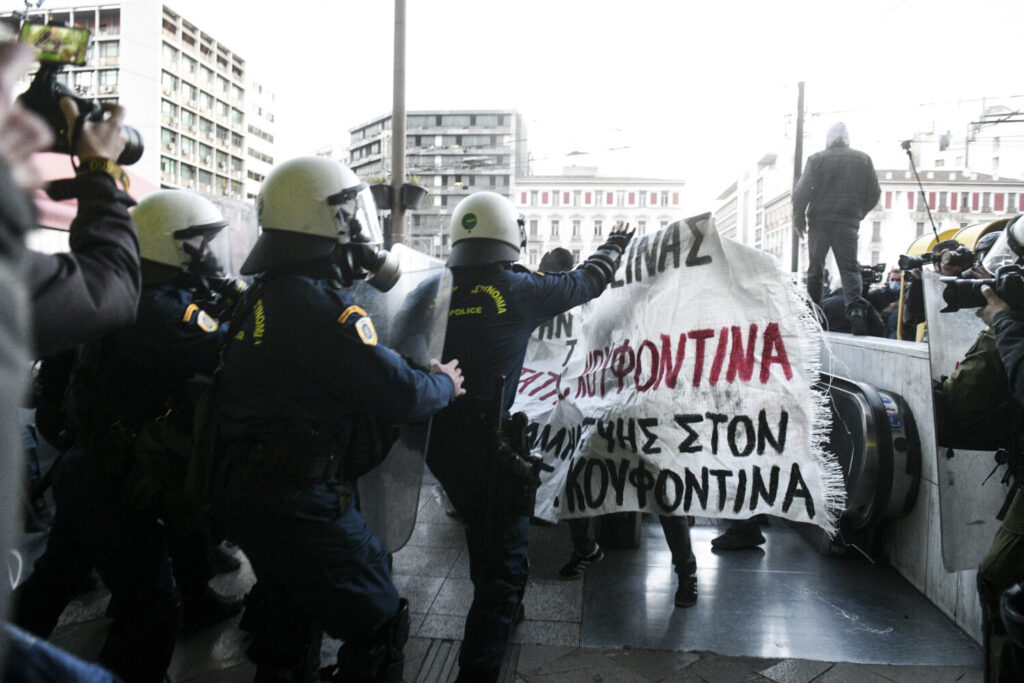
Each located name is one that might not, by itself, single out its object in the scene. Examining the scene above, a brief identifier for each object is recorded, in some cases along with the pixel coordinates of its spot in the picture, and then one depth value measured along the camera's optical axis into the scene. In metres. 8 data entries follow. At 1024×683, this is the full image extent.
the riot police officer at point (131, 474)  2.51
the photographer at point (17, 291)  0.65
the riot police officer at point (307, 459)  2.10
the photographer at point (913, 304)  5.80
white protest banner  3.21
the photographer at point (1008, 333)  2.31
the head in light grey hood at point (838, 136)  6.57
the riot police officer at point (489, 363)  2.80
